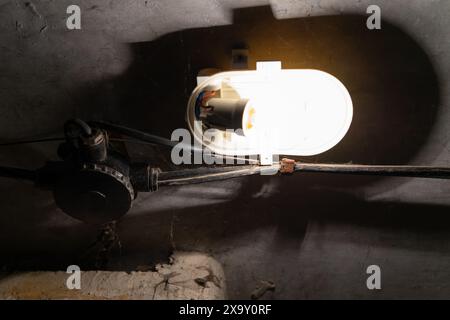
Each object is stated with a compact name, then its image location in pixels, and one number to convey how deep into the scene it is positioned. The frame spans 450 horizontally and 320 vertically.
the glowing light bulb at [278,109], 0.92
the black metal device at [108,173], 0.94
